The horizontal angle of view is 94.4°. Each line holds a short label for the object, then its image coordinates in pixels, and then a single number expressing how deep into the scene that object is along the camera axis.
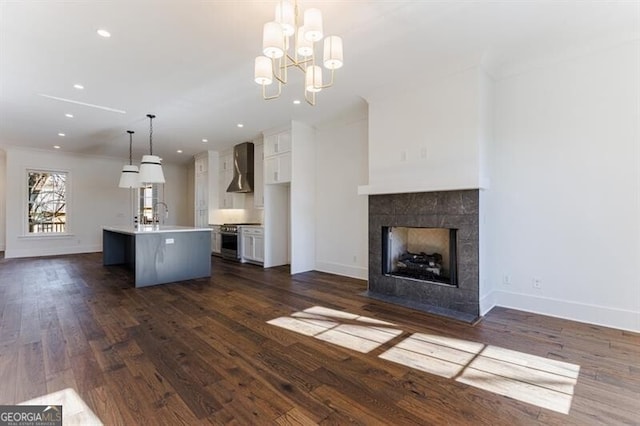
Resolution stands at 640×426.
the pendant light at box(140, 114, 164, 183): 4.95
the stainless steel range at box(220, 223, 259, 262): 7.24
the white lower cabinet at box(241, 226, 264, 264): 6.58
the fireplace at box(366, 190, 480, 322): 3.48
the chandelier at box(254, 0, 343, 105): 2.13
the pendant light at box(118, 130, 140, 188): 5.89
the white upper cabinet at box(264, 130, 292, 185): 5.98
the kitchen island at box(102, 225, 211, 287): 4.81
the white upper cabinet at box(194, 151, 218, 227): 8.40
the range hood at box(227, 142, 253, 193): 7.27
